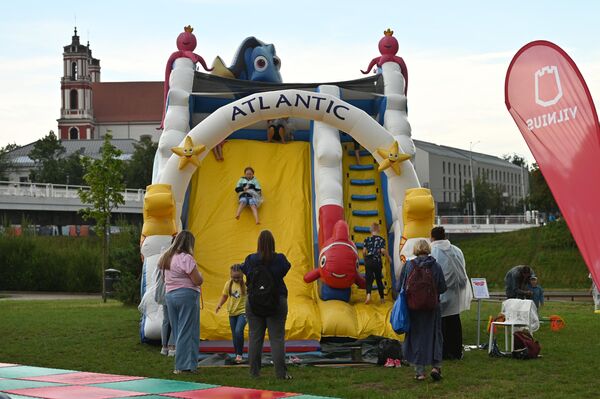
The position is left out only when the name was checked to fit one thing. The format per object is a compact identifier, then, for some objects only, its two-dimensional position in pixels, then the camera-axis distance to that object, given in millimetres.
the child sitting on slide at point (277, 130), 16750
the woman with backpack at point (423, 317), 10594
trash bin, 28541
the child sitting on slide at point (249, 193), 15547
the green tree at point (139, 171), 77062
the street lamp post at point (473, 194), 85375
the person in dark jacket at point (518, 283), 15008
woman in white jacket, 12641
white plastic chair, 13021
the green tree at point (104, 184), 28656
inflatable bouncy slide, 13992
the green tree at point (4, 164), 90000
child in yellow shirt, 12430
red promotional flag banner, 8188
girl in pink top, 11078
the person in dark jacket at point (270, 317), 10719
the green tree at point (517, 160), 139650
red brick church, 129000
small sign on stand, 13823
